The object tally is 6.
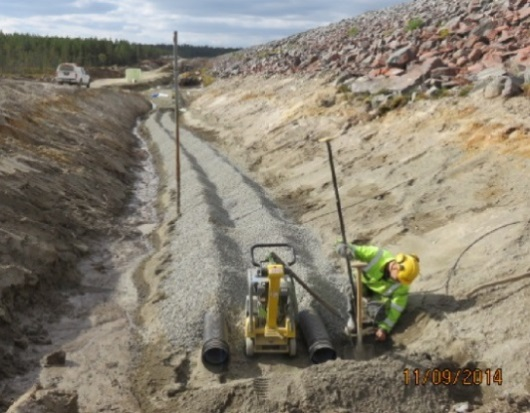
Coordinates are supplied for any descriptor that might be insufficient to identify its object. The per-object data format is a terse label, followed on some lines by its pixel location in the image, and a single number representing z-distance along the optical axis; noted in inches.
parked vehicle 2050.9
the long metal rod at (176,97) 665.0
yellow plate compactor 353.1
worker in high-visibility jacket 365.4
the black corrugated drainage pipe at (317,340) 353.4
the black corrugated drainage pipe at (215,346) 352.5
